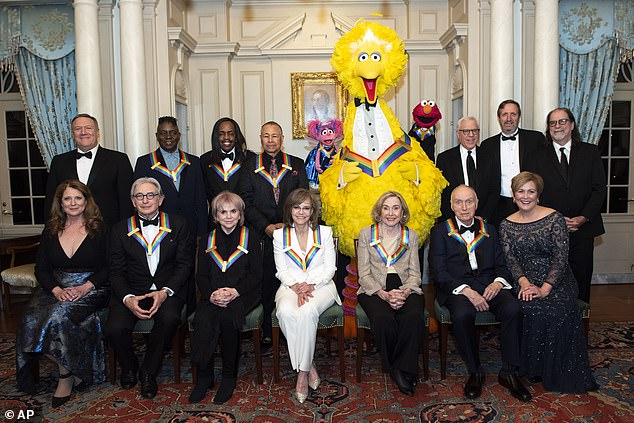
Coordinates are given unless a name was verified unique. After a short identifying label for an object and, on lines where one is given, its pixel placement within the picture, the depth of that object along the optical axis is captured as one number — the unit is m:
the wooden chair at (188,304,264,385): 3.32
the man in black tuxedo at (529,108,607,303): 3.90
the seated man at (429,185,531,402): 3.20
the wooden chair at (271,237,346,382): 3.35
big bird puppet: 3.68
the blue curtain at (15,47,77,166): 5.39
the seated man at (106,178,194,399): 3.27
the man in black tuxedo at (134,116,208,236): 4.01
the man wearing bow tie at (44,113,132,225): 3.87
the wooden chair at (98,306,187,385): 3.35
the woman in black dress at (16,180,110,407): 3.27
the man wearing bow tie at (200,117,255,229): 3.99
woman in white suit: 3.33
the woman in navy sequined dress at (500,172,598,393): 3.19
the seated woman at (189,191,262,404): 3.22
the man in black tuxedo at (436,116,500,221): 4.02
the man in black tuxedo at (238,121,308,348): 3.93
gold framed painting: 6.16
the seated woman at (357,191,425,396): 3.21
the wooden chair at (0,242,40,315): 4.96
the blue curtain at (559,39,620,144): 5.36
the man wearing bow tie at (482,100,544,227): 4.05
